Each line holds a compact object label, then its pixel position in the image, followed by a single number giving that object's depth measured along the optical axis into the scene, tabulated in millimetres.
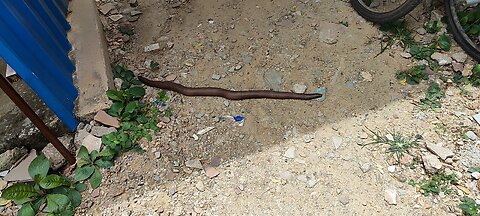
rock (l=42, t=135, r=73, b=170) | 2799
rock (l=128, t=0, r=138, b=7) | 3859
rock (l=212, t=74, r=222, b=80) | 3238
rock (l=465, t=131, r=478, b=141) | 2730
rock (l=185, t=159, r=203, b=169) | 2756
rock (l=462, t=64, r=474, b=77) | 3068
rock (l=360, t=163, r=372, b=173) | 2650
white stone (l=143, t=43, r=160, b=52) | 3459
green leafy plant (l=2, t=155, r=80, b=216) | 2555
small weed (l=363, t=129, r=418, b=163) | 2711
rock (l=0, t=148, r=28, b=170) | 2807
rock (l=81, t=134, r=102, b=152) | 2809
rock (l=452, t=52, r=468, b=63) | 3135
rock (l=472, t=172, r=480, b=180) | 2551
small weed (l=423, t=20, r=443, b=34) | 3293
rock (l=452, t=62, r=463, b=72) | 3084
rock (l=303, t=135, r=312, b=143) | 2824
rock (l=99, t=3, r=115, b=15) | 3820
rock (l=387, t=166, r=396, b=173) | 2635
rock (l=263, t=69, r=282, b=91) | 3152
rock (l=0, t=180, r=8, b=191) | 2761
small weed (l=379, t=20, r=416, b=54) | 3270
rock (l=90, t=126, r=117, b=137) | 2852
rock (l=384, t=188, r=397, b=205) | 2502
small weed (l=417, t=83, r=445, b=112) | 2912
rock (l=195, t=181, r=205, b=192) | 2654
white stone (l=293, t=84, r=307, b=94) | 3096
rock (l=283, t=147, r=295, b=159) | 2763
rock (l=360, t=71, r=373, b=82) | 3113
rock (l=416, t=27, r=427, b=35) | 3326
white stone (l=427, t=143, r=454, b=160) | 2629
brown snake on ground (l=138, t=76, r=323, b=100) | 3043
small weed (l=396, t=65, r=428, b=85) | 3057
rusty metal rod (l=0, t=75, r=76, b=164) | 2254
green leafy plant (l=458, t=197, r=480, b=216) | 2393
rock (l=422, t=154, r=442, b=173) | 2576
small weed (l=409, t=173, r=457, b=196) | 2520
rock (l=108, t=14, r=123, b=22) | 3752
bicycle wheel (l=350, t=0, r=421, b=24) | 3148
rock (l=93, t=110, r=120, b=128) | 2887
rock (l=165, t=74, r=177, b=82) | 3254
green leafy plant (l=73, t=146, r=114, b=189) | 2695
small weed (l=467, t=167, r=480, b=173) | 2584
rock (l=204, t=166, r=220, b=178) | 2711
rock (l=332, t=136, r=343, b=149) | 2782
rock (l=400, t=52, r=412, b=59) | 3199
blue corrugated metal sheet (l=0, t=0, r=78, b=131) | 2443
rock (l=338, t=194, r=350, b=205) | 2533
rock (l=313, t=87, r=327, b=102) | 3044
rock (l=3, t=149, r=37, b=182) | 2750
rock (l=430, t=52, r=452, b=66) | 3129
